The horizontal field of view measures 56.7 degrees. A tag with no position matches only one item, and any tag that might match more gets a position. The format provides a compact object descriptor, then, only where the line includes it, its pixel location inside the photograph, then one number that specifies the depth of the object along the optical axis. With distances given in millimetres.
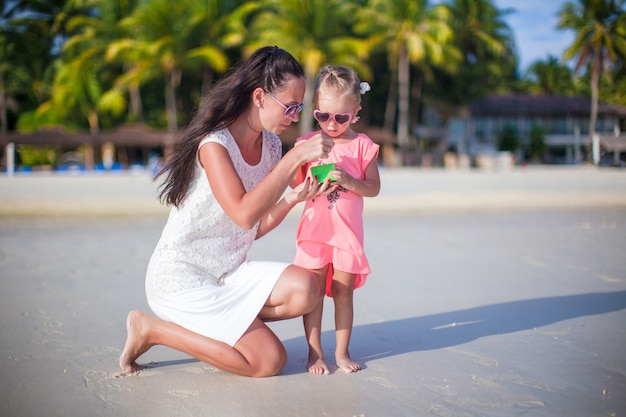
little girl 2662
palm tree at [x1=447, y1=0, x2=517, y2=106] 35719
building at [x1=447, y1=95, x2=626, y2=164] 44062
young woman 2422
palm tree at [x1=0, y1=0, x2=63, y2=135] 31875
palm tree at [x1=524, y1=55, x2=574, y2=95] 56656
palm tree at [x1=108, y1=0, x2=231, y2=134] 27797
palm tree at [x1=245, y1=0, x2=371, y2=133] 27328
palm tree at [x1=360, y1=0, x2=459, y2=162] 29750
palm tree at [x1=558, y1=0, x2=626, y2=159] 38750
